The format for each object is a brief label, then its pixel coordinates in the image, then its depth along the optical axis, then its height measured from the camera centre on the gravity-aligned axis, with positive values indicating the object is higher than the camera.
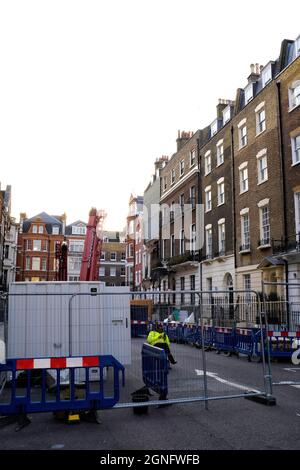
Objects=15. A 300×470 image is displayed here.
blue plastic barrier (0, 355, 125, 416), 6.73 -1.57
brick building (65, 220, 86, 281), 83.25 +10.09
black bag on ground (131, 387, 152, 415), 7.69 -1.87
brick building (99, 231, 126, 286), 85.56 +5.95
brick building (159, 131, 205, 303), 36.16 +6.83
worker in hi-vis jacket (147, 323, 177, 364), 10.53 -1.10
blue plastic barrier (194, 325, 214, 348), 16.84 -1.74
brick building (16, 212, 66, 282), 79.00 +7.96
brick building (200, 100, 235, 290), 30.06 +6.38
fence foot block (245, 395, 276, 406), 8.12 -1.99
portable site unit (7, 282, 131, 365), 9.83 -0.71
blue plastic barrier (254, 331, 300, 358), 14.74 -1.78
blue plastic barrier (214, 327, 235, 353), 15.88 -1.72
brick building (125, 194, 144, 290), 57.38 +6.65
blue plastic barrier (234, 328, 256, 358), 15.01 -1.68
